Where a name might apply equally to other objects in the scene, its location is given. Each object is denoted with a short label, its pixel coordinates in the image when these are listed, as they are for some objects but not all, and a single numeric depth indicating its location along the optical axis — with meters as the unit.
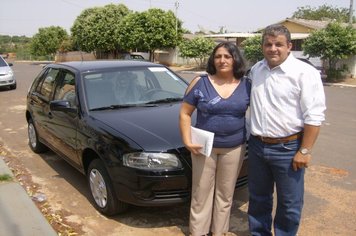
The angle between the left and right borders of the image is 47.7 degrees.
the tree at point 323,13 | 61.37
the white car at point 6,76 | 16.31
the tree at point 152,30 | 33.59
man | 2.84
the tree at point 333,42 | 20.28
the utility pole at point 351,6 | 28.03
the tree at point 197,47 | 30.52
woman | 3.22
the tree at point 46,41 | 50.15
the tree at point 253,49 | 25.69
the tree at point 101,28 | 40.84
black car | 3.67
